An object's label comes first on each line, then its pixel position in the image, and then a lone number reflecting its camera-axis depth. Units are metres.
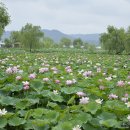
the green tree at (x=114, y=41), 44.59
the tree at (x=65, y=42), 133.25
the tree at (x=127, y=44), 42.99
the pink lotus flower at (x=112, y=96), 4.22
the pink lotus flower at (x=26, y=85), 4.42
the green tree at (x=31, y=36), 46.06
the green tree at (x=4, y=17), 33.91
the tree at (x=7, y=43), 87.38
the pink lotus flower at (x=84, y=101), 3.74
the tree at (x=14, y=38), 88.81
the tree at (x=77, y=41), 135.91
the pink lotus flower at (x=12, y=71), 5.42
